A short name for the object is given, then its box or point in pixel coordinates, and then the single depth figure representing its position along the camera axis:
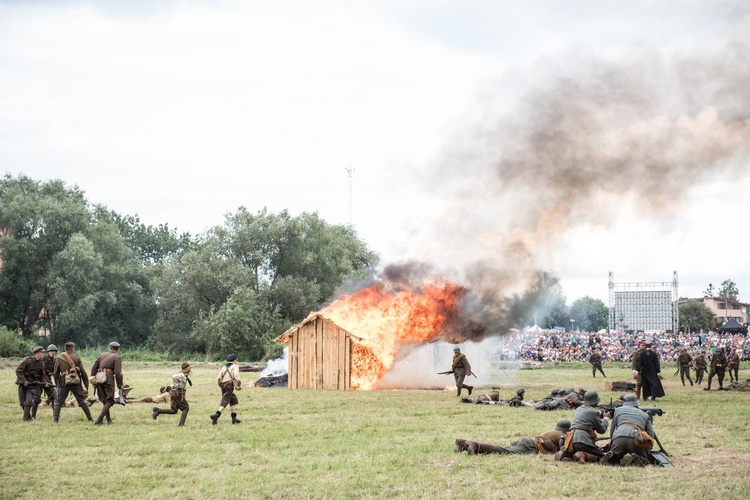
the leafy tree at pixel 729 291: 167.88
